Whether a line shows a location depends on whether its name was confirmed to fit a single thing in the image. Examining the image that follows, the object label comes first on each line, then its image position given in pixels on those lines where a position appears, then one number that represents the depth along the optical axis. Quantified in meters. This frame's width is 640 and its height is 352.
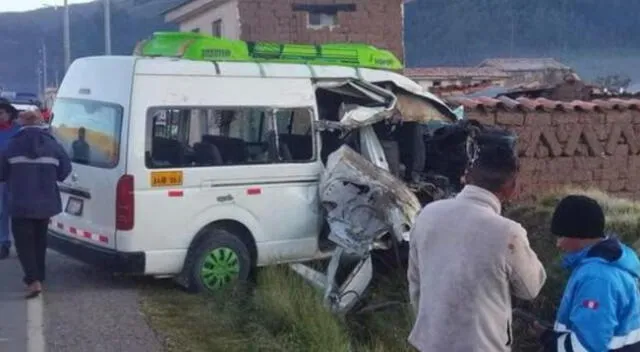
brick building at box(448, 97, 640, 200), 13.56
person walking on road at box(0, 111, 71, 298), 9.15
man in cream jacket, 4.18
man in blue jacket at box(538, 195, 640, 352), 4.04
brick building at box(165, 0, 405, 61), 23.23
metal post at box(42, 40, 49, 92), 79.64
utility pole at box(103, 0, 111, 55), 29.77
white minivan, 9.18
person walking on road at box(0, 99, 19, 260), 11.31
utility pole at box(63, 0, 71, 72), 35.19
